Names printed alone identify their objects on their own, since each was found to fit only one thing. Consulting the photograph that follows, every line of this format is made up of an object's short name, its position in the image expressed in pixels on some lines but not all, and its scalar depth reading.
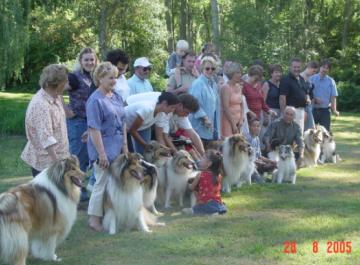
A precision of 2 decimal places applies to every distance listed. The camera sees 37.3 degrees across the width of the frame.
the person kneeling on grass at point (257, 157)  9.04
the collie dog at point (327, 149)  10.97
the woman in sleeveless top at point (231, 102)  8.19
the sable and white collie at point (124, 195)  5.70
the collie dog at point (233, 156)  8.02
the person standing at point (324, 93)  11.62
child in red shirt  6.79
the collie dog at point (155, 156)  6.74
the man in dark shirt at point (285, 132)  9.33
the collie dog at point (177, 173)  6.93
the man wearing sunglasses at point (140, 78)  7.56
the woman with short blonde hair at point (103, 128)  5.60
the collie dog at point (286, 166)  8.89
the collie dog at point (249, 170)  8.42
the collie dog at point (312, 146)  10.55
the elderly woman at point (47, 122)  5.09
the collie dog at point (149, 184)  6.28
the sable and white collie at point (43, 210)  4.46
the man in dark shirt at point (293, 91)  9.84
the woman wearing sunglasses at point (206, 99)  7.79
